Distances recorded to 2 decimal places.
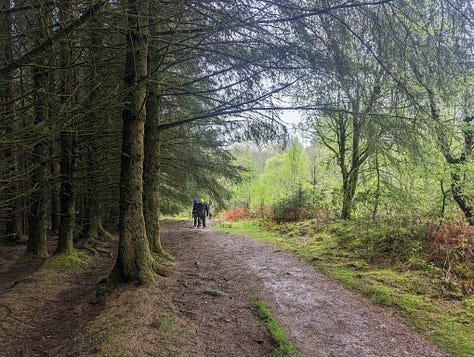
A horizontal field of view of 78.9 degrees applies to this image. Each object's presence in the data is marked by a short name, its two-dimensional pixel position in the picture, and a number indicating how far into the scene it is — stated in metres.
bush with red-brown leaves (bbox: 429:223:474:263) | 5.16
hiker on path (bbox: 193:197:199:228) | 14.48
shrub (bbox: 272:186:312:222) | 12.97
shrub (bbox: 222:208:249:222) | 20.31
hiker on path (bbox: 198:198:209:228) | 14.52
